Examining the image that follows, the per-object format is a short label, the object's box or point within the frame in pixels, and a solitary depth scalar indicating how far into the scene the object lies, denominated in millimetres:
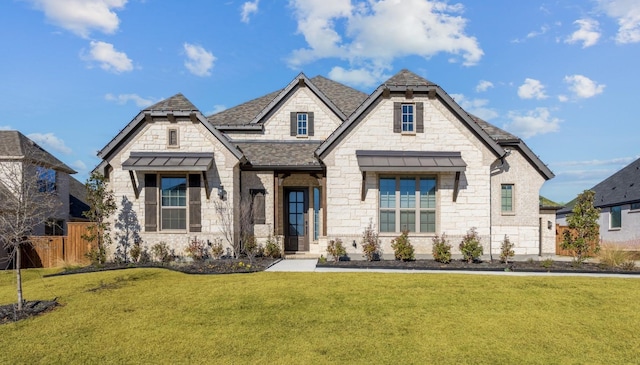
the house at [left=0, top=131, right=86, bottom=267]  23125
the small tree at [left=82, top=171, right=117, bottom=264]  15594
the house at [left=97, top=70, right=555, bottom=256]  16016
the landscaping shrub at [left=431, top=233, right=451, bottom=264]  15148
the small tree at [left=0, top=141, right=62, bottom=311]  9648
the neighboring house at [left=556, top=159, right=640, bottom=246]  25109
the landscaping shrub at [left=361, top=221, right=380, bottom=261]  15555
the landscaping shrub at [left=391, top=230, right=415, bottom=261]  15391
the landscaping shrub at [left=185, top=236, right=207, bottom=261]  15977
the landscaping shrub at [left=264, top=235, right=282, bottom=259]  17250
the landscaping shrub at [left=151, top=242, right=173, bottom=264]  16172
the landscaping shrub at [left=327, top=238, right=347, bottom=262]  15414
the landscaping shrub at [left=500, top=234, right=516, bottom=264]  15398
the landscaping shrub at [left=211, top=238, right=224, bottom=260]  16219
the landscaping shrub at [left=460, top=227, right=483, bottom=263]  15352
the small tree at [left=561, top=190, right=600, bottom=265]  15180
